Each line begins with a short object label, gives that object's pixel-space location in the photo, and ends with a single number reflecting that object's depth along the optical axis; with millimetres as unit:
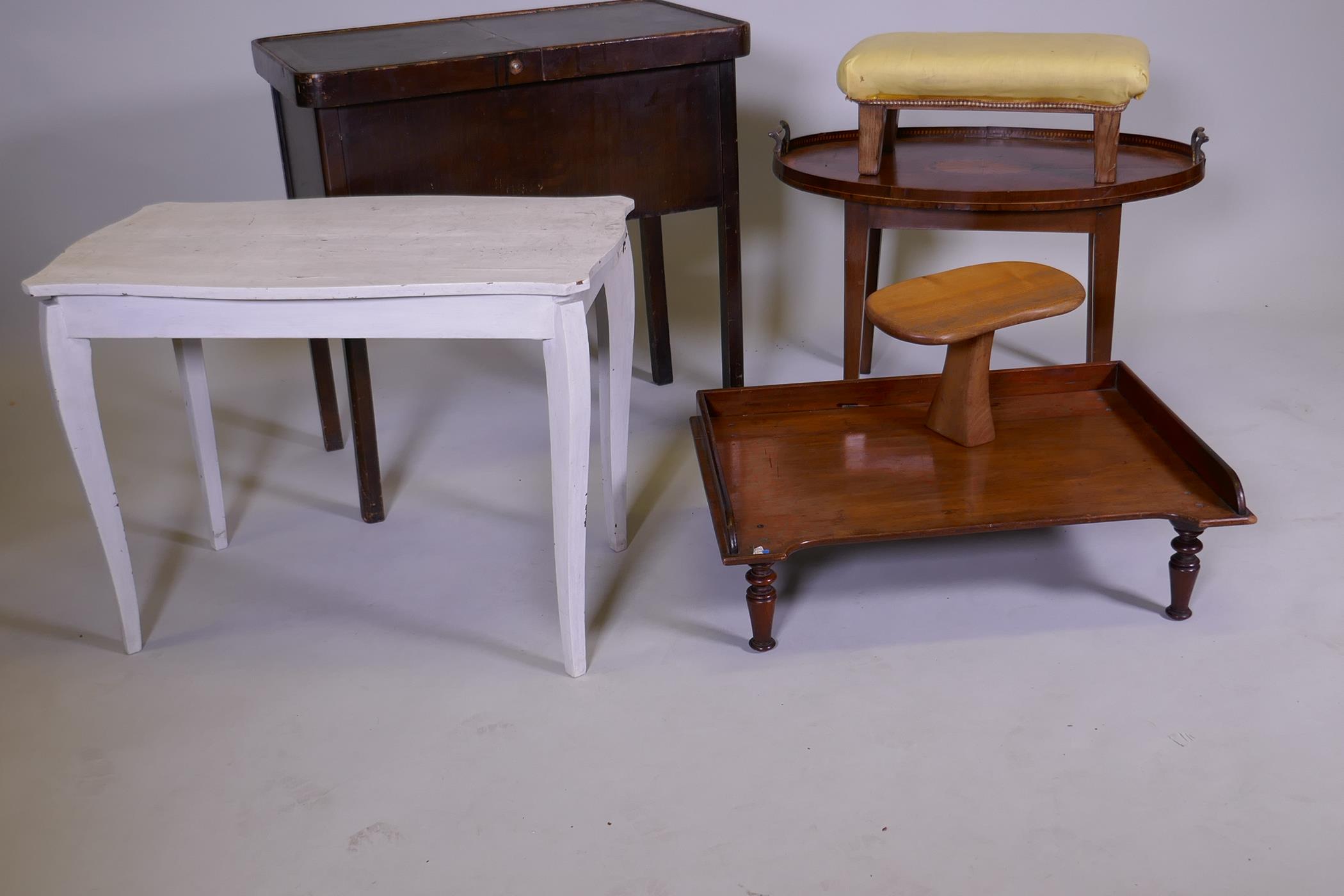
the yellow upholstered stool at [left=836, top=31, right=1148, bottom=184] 2059
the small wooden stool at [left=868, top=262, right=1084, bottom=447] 1912
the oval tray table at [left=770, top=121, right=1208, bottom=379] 2113
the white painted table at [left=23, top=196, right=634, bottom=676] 1520
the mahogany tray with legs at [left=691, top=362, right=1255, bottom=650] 1750
